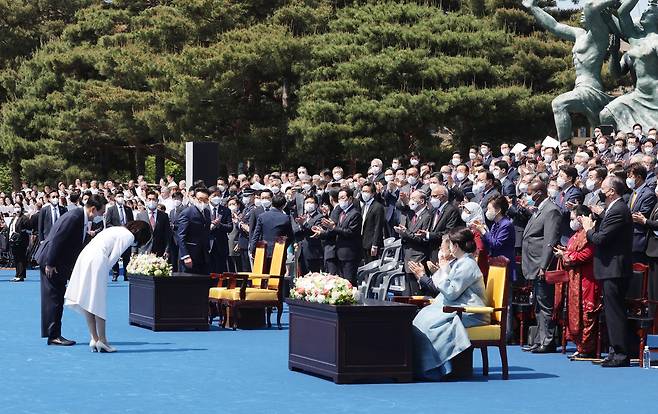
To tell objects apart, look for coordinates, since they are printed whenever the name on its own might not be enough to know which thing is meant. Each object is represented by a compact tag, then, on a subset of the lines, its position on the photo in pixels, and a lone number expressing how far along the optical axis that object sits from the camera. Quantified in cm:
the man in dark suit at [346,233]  1858
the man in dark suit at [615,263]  1309
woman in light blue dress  1215
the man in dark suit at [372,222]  1967
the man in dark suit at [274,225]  1916
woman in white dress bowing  1403
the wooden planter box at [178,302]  1691
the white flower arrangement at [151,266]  1716
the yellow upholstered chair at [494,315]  1238
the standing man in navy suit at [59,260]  1492
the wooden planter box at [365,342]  1179
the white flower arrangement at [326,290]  1198
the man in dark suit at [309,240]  1967
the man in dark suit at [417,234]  1644
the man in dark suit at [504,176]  2050
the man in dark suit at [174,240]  2209
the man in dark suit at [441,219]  1625
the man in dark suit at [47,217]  2719
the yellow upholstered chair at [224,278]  1772
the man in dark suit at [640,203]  1513
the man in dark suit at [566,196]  1541
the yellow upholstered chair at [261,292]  1723
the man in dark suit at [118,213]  2673
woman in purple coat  1500
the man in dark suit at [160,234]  2255
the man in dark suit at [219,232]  2005
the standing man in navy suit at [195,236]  1848
